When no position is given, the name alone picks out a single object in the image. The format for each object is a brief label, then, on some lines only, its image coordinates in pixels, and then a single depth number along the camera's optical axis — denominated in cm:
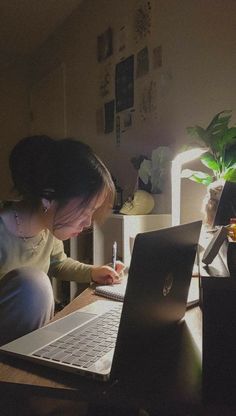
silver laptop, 49
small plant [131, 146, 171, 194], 169
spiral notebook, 89
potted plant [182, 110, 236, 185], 115
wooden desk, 46
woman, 82
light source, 125
